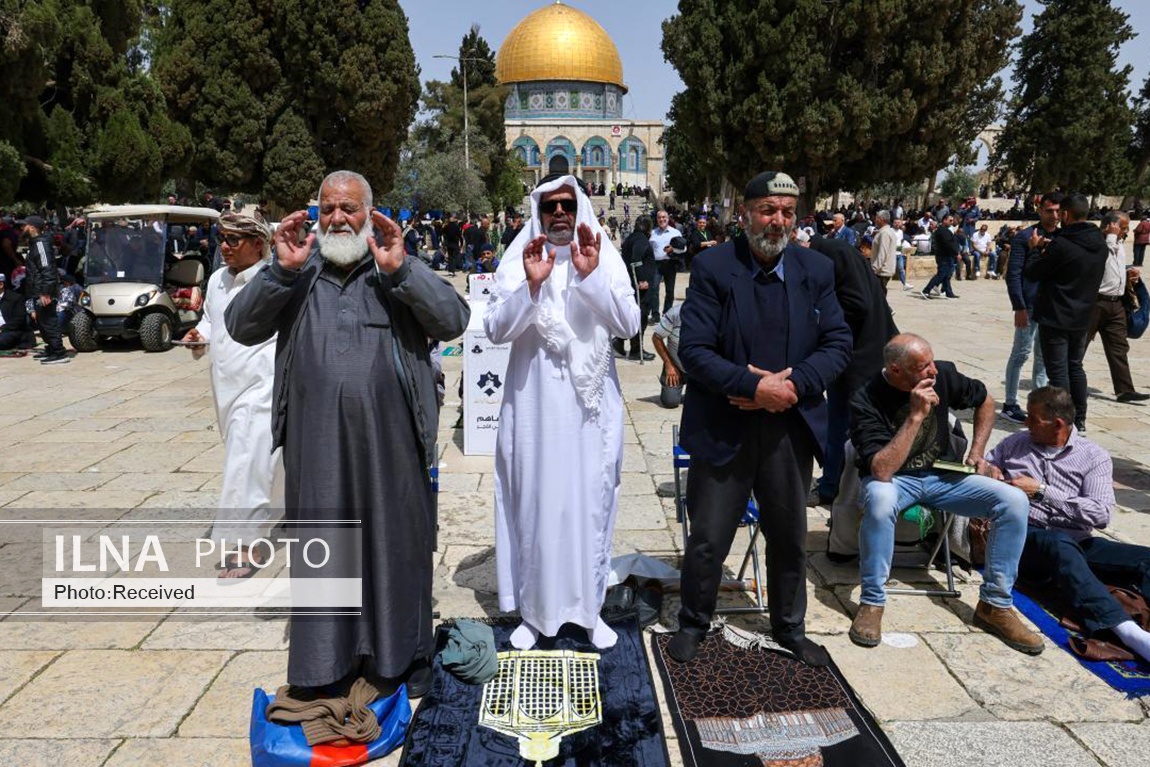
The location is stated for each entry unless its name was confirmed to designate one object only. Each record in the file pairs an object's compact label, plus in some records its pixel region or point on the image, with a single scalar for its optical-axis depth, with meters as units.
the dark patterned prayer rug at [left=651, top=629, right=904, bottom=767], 2.89
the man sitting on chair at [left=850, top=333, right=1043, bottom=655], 3.71
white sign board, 6.56
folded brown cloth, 2.88
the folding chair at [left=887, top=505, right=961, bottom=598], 4.12
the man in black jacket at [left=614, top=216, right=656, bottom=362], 10.91
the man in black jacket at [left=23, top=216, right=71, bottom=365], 10.34
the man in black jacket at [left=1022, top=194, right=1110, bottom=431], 6.35
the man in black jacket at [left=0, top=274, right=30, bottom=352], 11.55
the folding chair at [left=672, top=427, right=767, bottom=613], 4.00
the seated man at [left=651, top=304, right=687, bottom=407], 6.80
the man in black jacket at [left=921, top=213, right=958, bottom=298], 17.11
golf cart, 11.58
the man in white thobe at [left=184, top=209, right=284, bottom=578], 4.24
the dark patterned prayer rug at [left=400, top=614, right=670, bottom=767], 2.88
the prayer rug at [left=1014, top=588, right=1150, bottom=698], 3.32
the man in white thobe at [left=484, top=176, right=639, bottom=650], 3.33
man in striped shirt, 3.86
